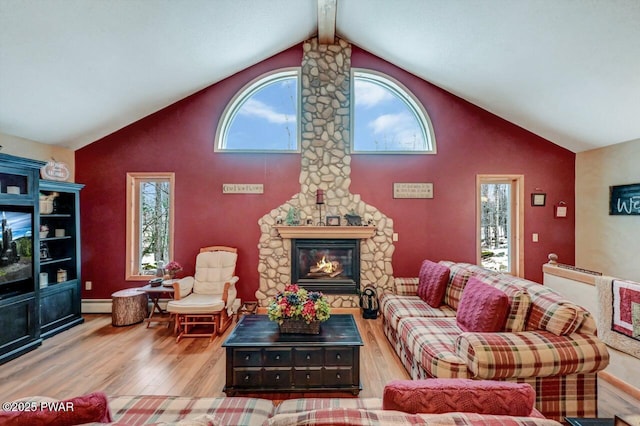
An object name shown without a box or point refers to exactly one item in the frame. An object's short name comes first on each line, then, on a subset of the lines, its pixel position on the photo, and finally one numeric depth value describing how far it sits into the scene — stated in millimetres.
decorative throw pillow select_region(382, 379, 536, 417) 1048
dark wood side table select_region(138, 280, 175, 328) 3930
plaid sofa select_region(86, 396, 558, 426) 929
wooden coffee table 2428
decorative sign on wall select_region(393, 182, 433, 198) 4621
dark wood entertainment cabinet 3145
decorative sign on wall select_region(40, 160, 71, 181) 3775
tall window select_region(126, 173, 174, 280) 4598
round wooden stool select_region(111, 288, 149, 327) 3969
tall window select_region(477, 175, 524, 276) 4684
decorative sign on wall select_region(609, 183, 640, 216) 3783
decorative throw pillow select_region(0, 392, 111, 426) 893
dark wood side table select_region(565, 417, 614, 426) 1378
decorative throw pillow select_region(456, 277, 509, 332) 2277
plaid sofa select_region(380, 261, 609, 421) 1969
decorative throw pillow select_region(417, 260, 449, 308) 3348
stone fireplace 4574
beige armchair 3605
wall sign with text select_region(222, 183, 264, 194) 4570
